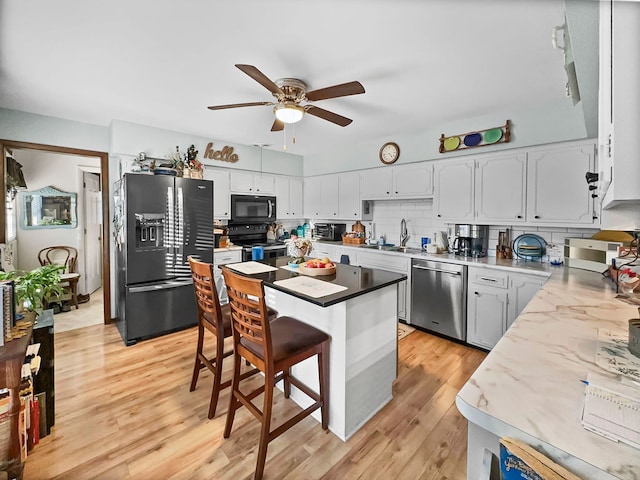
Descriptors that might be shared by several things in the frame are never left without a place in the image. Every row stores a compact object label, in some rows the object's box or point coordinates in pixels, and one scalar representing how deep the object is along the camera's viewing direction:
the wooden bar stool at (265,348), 1.54
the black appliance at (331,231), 5.00
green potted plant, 1.60
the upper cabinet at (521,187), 2.76
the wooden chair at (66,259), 4.29
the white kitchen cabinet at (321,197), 4.91
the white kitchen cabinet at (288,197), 5.12
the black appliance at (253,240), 4.54
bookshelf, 1.34
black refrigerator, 3.13
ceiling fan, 2.04
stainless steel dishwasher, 3.16
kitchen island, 1.82
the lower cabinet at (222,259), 3.94
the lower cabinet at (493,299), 2.79
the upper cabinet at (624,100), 0.71
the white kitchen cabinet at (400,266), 3.62
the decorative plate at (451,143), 3.45
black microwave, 4.49
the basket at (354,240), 4.56
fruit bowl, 2.22
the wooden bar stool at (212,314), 1.97
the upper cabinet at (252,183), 4.54
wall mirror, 4.46
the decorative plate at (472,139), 3.28
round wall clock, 4.05
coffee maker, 3.42
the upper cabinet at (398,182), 3.78
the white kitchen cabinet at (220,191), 4.27
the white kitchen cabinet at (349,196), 4.57
